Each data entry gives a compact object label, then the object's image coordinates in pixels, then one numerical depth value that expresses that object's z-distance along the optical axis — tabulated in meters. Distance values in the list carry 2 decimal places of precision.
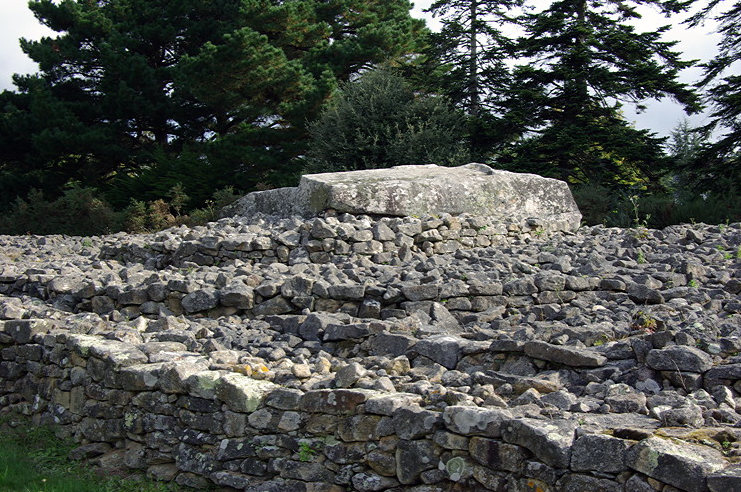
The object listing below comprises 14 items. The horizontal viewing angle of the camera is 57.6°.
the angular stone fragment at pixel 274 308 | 5.64
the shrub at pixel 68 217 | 14.28
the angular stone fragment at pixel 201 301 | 5.76
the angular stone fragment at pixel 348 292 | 5.55
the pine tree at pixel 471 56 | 16.94
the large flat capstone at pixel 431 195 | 8.51
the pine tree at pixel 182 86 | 17.06
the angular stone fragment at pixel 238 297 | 5.68
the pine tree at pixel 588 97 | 14.52
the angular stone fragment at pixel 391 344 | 4.39
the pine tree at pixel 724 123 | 13.59
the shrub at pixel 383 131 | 13.12
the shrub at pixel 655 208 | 10.62
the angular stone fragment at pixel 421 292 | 5.45
